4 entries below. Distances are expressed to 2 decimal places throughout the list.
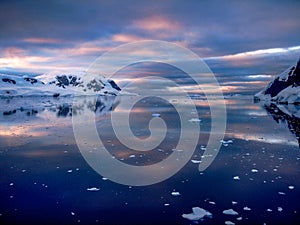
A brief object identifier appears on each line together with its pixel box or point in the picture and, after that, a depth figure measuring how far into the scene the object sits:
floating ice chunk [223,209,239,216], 6.32
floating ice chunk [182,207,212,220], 6.13
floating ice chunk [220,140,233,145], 14.12
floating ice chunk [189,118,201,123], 23.50
